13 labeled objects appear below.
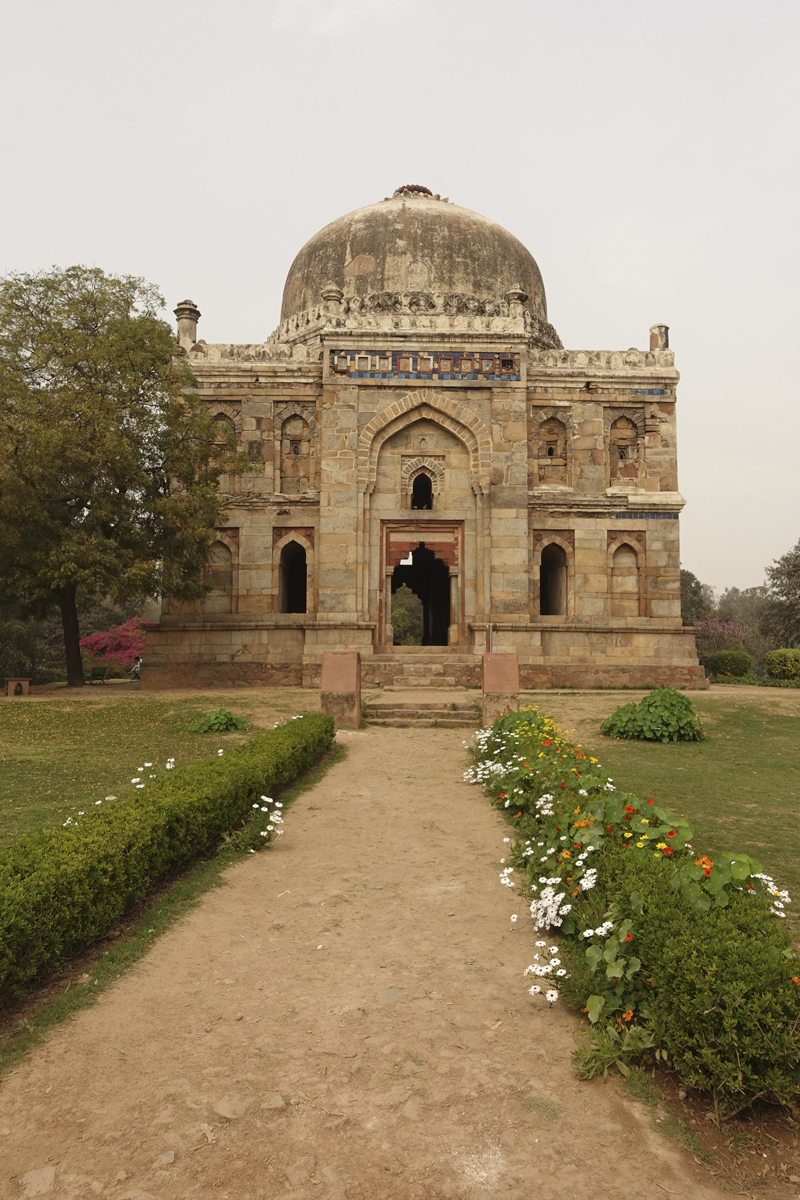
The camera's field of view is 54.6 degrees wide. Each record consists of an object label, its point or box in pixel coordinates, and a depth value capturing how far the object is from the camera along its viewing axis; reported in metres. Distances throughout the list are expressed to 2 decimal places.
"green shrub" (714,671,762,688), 23.16
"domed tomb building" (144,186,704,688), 19.64
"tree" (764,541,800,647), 34.53
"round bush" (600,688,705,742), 11.45
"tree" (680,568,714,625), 39.66
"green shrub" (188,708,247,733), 11.88
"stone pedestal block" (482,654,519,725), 12.59
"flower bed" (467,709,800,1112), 2.83
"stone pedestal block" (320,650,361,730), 12.90
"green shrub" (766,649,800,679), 23.22
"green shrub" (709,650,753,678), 25.50
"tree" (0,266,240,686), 15.63
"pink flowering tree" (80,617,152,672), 32.75
